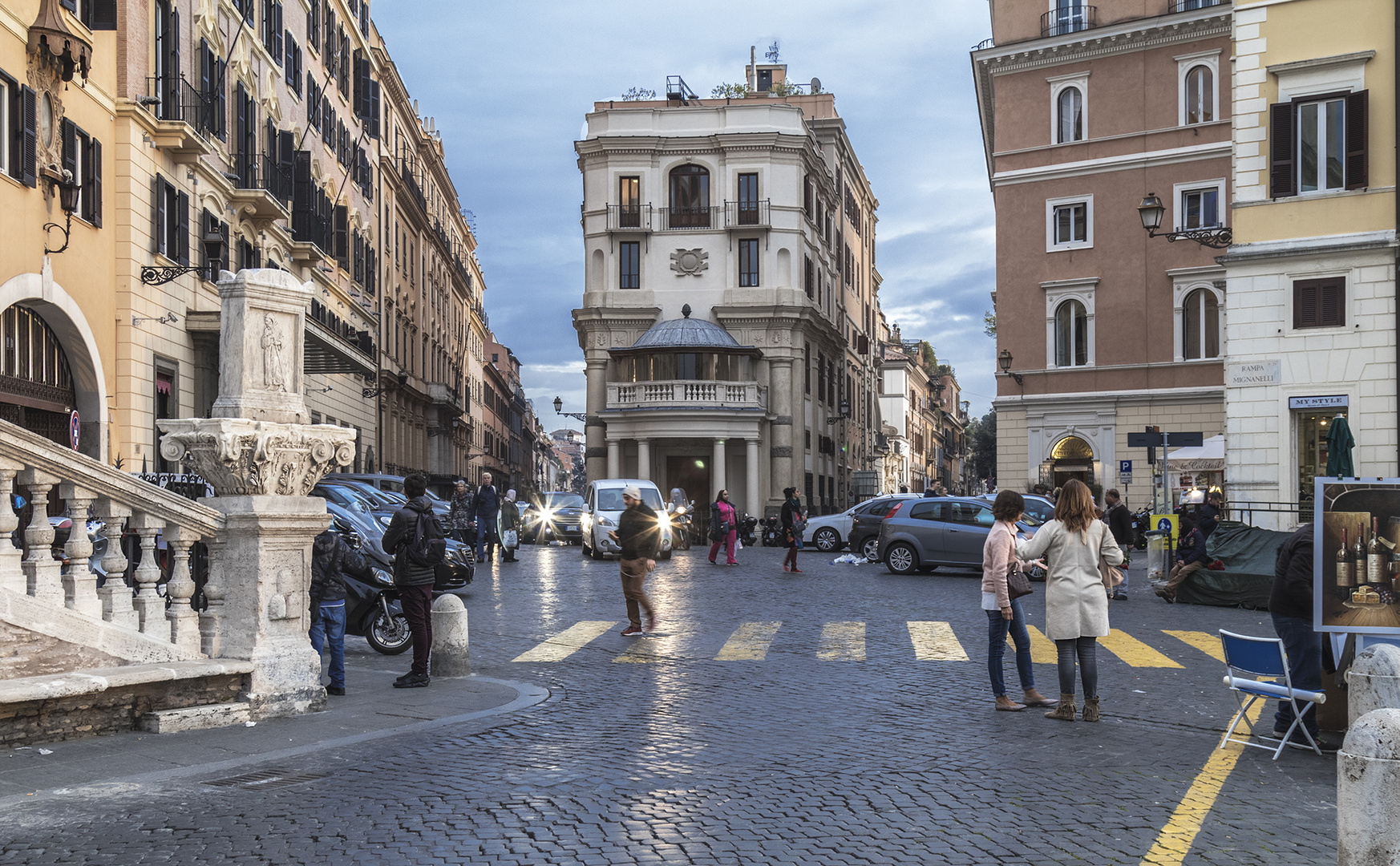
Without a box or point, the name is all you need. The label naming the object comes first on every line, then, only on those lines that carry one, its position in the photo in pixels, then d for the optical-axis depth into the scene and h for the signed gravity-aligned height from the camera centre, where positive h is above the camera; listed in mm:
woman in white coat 9039 -1017
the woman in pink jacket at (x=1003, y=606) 9750 -1239
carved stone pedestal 8867 -1013
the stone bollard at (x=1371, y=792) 4520 -1231
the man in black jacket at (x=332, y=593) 10211 -1167
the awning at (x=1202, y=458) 28875 -345
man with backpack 10695 -915
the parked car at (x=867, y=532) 29016 -1988
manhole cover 6957 -1810
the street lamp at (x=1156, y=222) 23344 +3968
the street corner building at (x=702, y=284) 48906 +6416
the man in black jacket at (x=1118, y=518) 22438 -1314
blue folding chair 7898 -1403
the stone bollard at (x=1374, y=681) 7012 -1301
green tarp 18297 -1860
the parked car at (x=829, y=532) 34875 -2378
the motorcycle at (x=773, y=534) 41312 -2881
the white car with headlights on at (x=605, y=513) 29078 -1562
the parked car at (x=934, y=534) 23656 -1659
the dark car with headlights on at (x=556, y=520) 37031 -2137
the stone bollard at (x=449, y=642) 11148 -1686
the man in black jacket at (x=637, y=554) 14469 -1228
